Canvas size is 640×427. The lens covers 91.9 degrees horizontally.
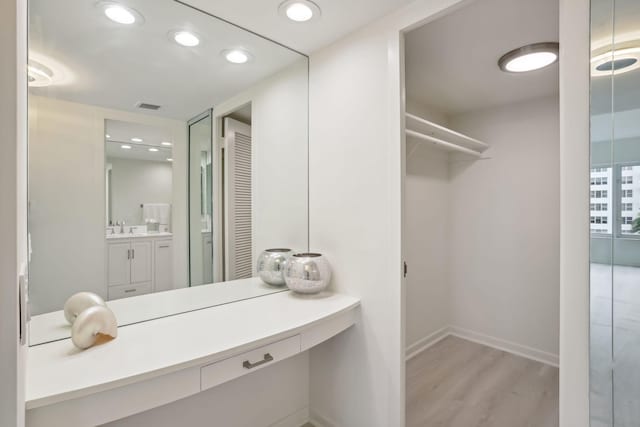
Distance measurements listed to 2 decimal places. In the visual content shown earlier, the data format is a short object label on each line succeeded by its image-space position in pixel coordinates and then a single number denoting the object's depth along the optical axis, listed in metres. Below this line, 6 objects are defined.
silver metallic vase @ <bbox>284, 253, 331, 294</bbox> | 1.80
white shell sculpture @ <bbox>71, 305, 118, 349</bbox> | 1.13
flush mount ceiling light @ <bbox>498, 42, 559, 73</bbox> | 1.94
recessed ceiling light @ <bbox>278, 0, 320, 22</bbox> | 1.55
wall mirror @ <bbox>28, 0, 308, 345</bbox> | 1.29
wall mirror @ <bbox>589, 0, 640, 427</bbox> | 0.95
